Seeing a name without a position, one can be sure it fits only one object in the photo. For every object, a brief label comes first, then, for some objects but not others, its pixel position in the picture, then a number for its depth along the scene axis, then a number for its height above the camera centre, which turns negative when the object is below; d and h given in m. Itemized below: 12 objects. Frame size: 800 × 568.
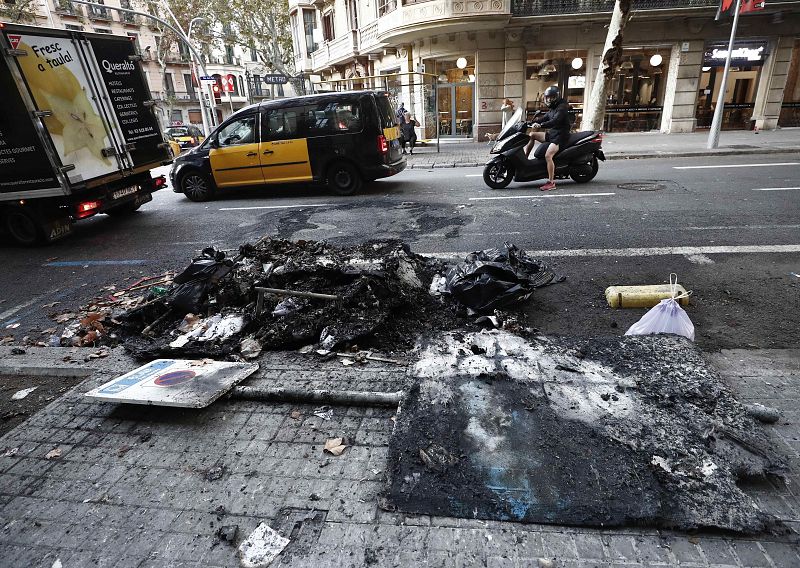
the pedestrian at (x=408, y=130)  17.58 -1.42
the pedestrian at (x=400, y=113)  17.93 -0.82
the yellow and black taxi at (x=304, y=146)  9.77 -0.89
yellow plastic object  4.16 -1.95
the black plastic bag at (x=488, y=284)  4.18 -1.75
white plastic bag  3.50 -1.85
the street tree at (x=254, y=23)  28.34 +4.94
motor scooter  9.40 -1.61
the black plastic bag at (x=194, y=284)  4.43 -1.56
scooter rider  8.98 -0.99
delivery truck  6.38 -0.05
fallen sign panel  3.03 -1.74
